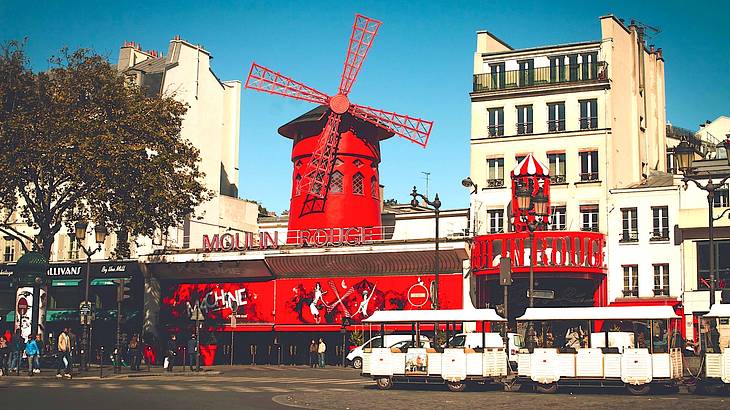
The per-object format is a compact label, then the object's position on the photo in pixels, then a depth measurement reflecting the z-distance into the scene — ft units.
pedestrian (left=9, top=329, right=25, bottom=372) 117.70
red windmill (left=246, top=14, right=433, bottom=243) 161.27
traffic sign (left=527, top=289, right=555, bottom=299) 98.45
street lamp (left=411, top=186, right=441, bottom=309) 110.22
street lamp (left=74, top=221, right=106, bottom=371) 118.52
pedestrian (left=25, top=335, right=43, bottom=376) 113.01
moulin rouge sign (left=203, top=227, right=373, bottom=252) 154.61
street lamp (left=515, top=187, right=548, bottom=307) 97.40
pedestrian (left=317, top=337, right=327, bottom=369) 147.33
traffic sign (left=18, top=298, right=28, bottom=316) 139.03
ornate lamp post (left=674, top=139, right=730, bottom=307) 77.05
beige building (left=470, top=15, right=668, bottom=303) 145.59
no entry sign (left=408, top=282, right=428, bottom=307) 148.87
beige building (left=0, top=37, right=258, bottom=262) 179.22
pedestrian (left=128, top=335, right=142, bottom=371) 133.59
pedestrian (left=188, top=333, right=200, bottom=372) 137.71
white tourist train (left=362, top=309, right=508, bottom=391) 85.71
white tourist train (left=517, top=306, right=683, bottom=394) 79.51
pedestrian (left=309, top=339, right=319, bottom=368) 153.17
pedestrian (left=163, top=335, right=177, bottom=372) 131.50
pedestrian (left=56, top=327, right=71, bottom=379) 111.55
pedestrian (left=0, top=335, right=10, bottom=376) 116.45
